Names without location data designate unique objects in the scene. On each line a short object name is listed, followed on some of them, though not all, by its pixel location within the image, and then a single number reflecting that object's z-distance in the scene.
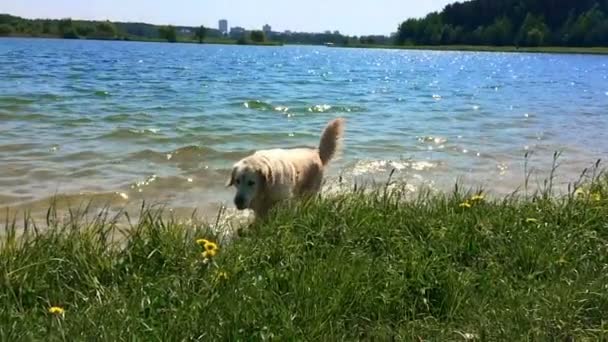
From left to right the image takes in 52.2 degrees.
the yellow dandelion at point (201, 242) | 4.03
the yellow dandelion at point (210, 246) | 3.92
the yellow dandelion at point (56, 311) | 3.17
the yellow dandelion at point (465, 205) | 5.20
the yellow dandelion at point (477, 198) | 5.37
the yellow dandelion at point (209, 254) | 3.87
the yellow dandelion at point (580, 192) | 5.58
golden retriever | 6.15
